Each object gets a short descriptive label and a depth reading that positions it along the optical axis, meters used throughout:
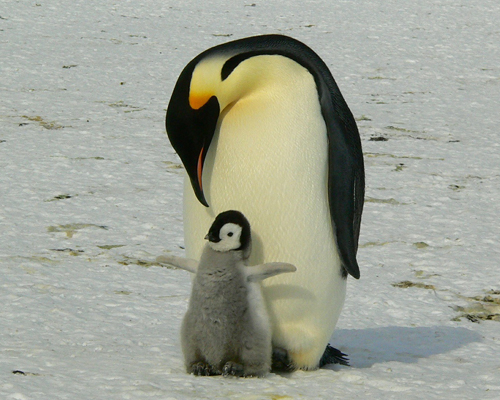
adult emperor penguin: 5.57
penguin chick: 5.31
